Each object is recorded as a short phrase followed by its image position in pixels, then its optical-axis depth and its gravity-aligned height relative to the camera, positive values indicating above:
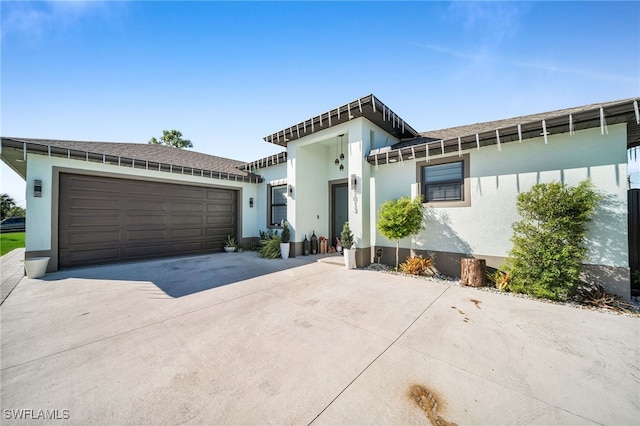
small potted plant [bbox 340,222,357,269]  6.38 -1.01
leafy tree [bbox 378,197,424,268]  5.66 -0.14
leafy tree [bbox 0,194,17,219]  28.74 +1.72
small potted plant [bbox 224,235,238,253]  9.20 -1.28
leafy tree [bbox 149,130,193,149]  22.62 +7.94
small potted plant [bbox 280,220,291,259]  7.96 -1.02
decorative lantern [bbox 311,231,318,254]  8.73 -1.19
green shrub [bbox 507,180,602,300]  3.97 -0.53
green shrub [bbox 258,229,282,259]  8.05 -1.26
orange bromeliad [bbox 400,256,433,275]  5.77 -1.40
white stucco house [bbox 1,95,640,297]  4.18 +0.84
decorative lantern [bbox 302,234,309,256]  8.45 -1.24
